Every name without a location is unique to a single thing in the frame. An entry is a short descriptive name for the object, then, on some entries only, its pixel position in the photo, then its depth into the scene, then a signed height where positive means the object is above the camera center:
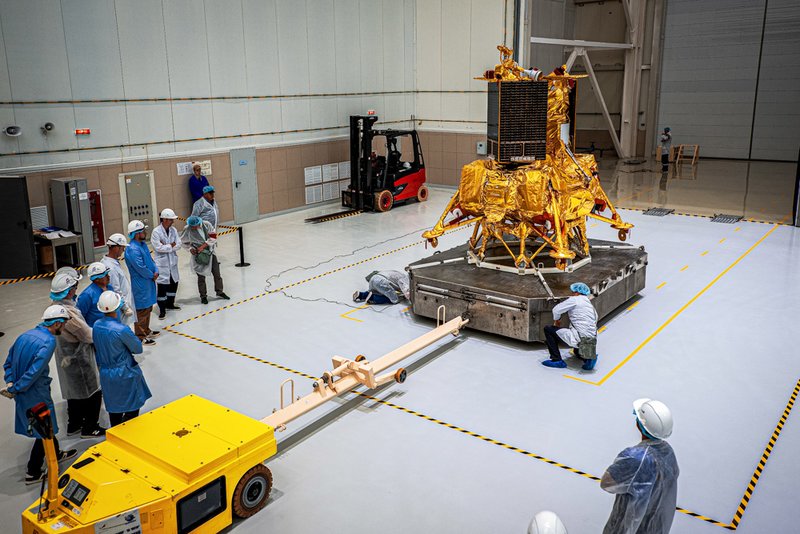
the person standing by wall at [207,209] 11.35 -1.62
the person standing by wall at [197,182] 15.46 -1.60
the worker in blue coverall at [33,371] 5.75 -2.20
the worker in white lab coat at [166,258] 9.98 -2.18
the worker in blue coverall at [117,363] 5.99 -2.26
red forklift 18.38 -1.76
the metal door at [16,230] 12.10 -2.11
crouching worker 8.17 -2.69
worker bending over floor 10.87 -2.87
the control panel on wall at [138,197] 14.45 -1.83
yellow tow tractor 4.69 -2.67
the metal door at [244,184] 16.84 -1.84
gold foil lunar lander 9.95 -1.04
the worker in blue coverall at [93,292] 6.80 -1.80
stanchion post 13.17 -2.77
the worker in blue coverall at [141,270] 8.69 -2.05
